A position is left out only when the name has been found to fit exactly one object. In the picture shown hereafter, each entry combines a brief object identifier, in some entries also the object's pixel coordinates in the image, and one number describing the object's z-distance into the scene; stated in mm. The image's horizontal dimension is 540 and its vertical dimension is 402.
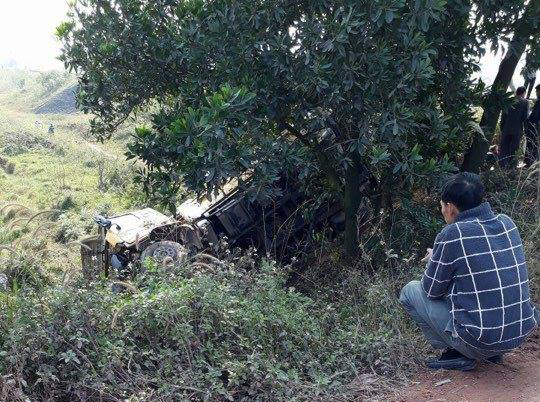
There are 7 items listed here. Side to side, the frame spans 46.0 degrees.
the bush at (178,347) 3736
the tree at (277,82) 5480
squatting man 3928
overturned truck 8125
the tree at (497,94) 6750
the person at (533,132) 8480
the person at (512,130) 9255
